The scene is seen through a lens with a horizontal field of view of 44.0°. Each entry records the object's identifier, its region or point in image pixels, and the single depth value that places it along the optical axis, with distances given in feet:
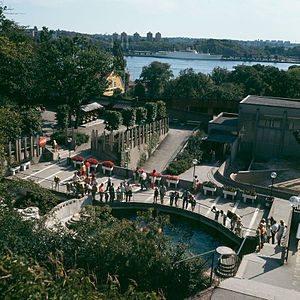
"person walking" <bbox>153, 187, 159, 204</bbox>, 79.82
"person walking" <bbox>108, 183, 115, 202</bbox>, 79.41
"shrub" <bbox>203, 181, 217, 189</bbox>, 84.12
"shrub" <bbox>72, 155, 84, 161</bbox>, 96.35
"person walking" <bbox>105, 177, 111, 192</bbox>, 81.20
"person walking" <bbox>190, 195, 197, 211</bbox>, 76.48
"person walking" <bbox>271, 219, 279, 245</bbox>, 64.49
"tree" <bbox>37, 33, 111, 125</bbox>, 123.24
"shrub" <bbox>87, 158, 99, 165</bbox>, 95.09
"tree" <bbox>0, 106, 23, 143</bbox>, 65.98
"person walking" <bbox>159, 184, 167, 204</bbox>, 79.36
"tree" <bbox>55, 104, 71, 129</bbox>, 117.70
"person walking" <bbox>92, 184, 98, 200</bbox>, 80.10
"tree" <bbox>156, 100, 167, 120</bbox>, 137.23
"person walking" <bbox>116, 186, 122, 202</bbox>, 80.38
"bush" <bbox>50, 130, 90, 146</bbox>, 112.16
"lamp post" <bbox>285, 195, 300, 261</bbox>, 54.06
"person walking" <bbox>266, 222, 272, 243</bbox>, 64.87
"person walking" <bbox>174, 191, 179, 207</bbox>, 78.43
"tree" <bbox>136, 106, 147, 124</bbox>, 124.47
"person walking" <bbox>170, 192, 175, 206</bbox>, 78.43
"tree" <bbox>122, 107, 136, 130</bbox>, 119.24
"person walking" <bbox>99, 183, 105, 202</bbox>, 79.71
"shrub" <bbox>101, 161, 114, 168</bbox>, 93.50
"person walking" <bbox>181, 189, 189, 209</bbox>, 77.50
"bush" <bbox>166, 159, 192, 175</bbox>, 101.60
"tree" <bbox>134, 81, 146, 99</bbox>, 237.06
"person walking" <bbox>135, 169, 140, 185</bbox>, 89.18
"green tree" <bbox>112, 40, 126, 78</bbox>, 337.93
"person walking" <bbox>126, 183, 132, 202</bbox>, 80.33
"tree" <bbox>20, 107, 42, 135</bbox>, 103.60
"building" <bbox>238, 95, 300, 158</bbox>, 120.78
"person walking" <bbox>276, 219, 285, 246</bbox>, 61.98
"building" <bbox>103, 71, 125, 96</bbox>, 215.24
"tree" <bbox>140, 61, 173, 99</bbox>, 238.48
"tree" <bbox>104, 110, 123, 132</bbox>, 114.04
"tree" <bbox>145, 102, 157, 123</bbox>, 129.59
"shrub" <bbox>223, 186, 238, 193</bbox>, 82.61
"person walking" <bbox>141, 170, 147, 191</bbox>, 85.67
